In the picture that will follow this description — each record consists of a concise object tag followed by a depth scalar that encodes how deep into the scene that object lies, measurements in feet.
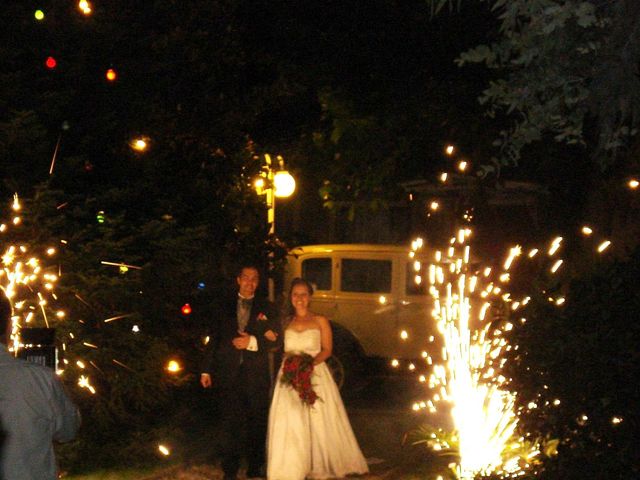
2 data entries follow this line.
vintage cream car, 54.24
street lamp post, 41.29
